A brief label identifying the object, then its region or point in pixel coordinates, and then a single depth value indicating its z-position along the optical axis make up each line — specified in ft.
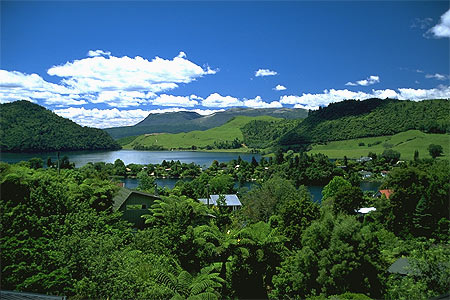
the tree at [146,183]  155.33
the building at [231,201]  124.86
